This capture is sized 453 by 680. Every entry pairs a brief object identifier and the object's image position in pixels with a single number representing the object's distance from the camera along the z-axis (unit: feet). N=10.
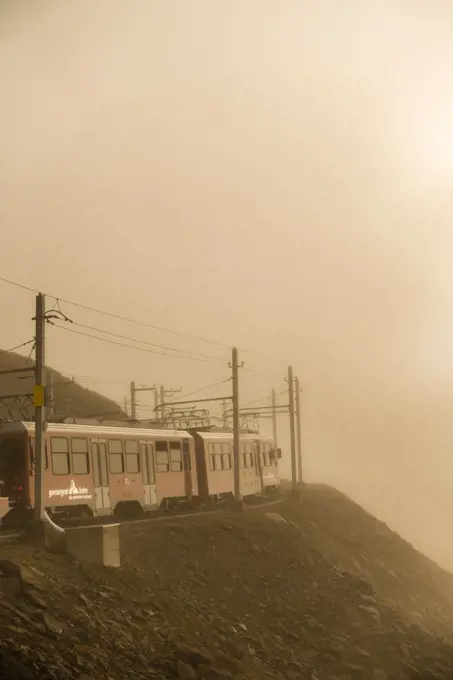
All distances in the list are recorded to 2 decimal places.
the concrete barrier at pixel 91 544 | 70.59
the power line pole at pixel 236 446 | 120.78
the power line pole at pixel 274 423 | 226.99
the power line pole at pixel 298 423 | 183.91
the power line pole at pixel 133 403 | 182.60
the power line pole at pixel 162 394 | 206.59
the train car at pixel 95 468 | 84.48
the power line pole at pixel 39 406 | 75.66
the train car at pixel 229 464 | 118.17
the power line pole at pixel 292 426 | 163.84
